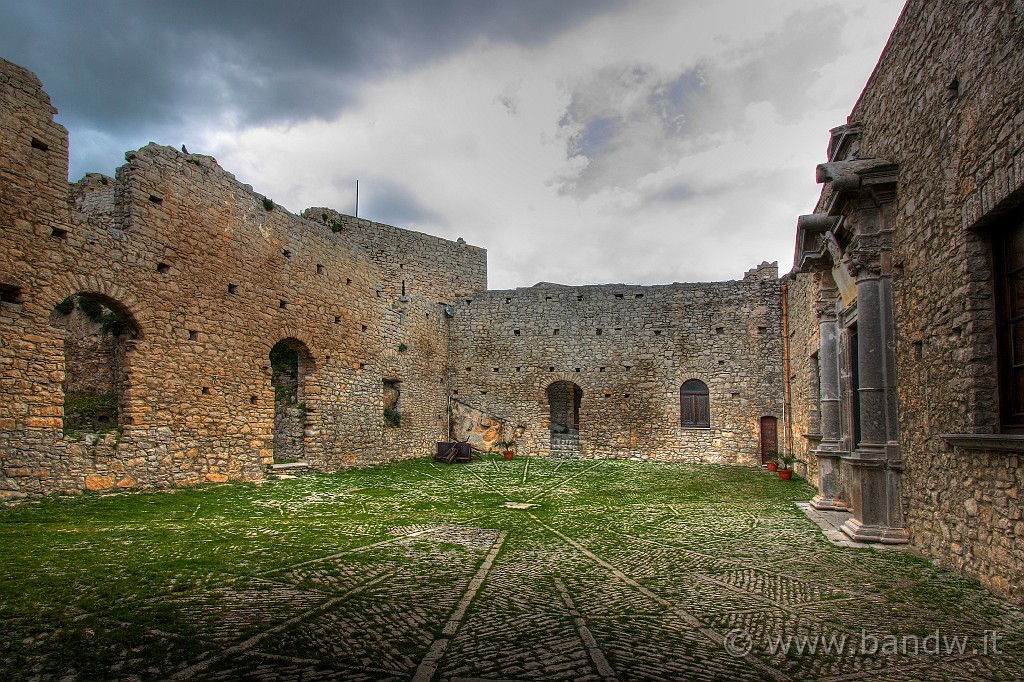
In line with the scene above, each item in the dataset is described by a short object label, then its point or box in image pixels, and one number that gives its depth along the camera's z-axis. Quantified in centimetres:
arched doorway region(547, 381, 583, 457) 2239
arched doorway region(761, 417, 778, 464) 1778
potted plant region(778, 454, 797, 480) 1314
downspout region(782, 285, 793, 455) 1680
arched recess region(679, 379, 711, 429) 1884
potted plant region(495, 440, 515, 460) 1880
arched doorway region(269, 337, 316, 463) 1375
